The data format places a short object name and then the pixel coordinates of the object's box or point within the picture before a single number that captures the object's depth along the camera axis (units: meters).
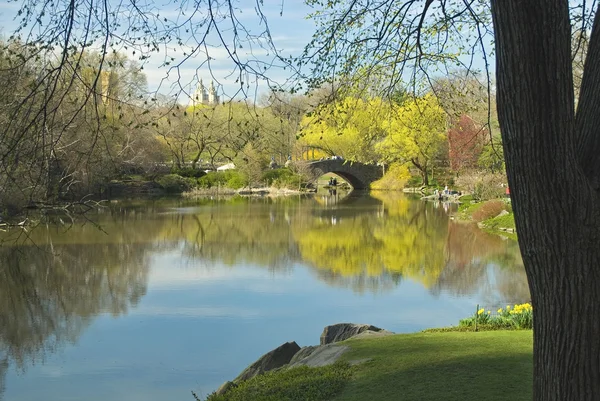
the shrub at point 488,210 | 23.73
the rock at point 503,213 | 23.17
